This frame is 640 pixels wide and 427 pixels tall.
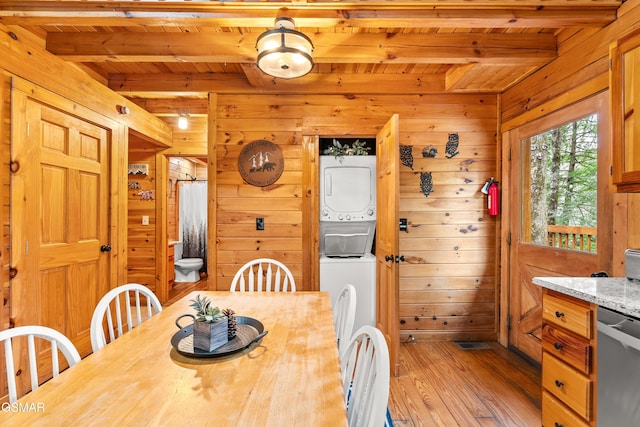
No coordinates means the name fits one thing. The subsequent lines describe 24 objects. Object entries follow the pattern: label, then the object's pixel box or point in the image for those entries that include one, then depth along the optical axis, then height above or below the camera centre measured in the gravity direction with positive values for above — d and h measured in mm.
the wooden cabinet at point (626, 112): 1572 +511
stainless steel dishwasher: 1194 -595
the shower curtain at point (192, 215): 6086 -20
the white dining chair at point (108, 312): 1340 -464
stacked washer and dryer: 3273 -94
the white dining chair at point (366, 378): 812 -480
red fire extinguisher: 3152 +155
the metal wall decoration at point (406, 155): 3252 +585
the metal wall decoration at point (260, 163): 3193 +495
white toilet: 5664 -937
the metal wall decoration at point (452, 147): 3260 +665
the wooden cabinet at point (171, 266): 5325 -864
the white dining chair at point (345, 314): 1530 -519
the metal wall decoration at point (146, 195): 4539 +262
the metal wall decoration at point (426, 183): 3252 +307
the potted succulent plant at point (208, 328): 1222 -432
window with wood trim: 2217 +218
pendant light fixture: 1526 +772
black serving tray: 1203 -508
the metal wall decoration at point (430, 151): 3254 +624
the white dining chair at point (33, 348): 1025 -455
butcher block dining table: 845 -522
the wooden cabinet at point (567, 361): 1391 -675
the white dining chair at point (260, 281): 2324 -484
